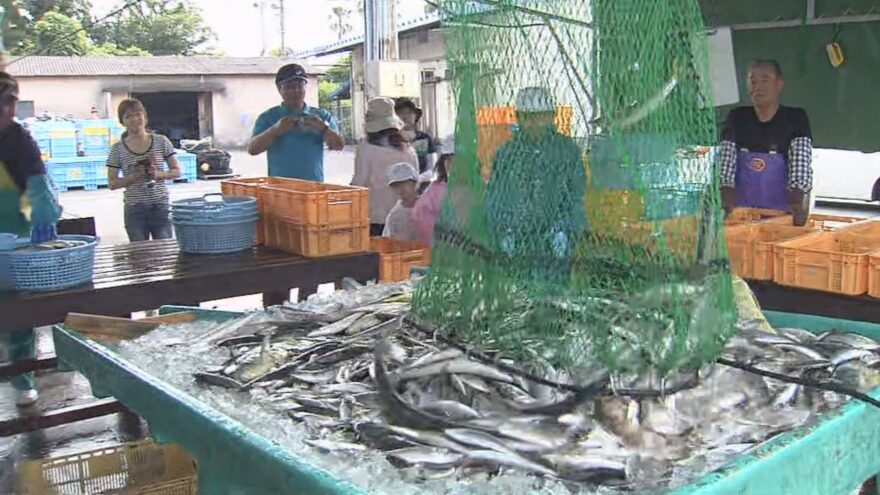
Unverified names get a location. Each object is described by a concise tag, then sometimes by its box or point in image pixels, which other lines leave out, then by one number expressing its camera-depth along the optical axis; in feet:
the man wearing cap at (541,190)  8.19
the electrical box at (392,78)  35.27
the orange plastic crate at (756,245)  14.17
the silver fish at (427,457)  6.81
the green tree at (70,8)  98.22
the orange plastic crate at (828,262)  12.92
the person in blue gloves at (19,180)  16.42
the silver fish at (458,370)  8.23
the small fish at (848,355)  9.00
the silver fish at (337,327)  10.63
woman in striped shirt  21.77
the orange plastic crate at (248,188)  18.07
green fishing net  7.57
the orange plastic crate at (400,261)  17.30
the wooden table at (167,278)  13.43
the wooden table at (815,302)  12.77
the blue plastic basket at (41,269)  13.51
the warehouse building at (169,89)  88.02
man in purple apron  15.96
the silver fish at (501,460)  6.70
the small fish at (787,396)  8.05
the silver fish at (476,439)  6.97
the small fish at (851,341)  9.68
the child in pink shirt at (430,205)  18.69
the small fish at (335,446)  7.20
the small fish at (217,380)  8.99
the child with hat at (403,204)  19.71
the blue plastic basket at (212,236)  16.74
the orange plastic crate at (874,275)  12.64
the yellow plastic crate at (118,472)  11.24
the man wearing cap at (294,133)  20.79
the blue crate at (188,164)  69.32
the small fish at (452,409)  7.58
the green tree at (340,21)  146.00
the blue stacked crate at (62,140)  64.75
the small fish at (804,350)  9.17
